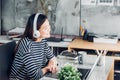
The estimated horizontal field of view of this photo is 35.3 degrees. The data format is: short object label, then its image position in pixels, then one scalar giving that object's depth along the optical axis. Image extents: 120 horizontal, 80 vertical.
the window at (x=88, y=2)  3.04
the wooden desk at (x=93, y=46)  2.68
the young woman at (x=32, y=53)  1.73
